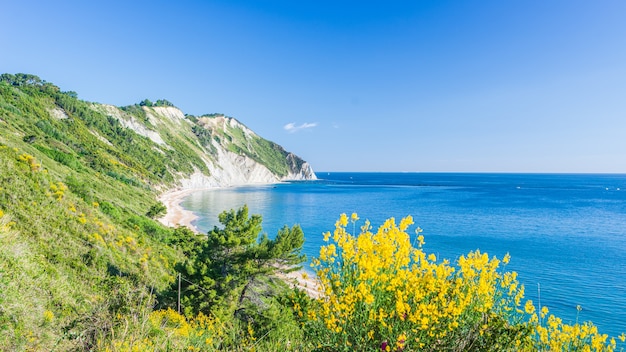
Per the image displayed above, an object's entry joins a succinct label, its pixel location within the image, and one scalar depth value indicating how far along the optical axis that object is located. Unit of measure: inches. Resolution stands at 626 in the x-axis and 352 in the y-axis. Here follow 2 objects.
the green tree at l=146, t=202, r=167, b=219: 1619.1
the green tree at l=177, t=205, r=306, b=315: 547.5
